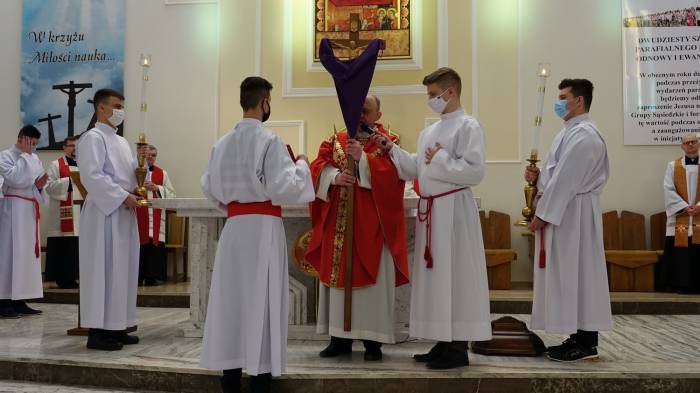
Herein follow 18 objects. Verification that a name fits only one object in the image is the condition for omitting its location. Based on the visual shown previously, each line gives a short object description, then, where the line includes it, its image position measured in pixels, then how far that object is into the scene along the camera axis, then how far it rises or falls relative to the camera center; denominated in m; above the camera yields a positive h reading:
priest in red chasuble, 4.31 -0.12
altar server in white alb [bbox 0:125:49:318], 6.58 -0.13
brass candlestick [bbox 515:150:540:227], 4.43 +0.12
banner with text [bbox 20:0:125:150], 9.66 +2.33
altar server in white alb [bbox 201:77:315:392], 3.56 -0.21
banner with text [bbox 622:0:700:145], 8.57 +1.99
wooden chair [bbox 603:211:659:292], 7.69 -0.61
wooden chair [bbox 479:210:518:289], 7.82 -0.40
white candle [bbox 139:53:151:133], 4.65 +1.04
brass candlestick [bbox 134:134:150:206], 4.73 +0.31
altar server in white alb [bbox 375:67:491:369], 4.05 -0.15
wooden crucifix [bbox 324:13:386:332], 4.26 -0.20
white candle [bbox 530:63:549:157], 4.32 +0.83
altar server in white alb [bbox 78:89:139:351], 4.70 -0.15
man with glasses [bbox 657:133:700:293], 7.62 -0.05
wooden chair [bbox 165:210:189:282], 9.12 -0.23
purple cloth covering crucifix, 4.16 +0.89
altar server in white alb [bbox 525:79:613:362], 4.29 -0.15
